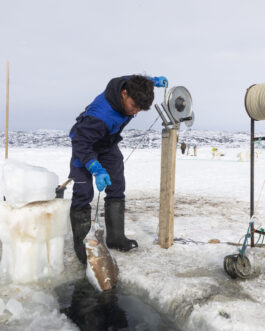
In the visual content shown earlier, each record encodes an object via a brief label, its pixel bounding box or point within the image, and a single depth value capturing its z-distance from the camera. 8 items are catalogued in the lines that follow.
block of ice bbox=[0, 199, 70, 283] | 2.42
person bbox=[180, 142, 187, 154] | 31.57
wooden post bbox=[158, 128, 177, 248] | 3.18
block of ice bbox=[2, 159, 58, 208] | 2.45
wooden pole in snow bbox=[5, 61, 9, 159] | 4.10
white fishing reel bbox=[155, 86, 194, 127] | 3.15
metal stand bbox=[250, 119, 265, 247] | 3.07
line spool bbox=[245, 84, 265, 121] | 2.82
